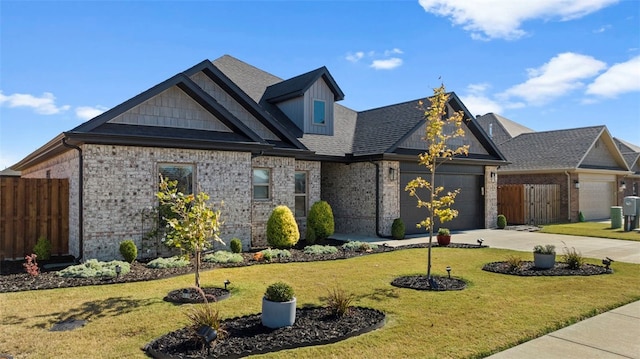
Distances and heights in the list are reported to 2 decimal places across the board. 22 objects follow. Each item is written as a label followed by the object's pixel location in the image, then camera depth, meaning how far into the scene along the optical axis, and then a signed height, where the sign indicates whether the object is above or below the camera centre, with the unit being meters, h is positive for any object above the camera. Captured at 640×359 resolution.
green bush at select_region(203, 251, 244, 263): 11.35 -1.97
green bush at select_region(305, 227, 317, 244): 15.20 -1.84
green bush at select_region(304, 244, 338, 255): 13.02 -2.02
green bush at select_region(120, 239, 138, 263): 10.85 -1.69
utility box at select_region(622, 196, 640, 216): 19.84 -1.01
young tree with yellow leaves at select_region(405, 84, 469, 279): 9.20 +1.03
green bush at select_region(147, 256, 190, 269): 10.52 -1.97
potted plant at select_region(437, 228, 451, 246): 14.74 -1.85
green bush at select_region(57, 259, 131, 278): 9.49 -1.94
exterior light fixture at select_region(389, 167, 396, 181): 17.42 +0.44
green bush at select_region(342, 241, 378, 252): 13.64 -2.00
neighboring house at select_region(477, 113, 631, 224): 25.31 +0.84
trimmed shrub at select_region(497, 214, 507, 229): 20.91 -1.84
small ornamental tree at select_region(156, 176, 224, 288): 7.46 -0.72
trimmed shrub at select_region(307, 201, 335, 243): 15.56 -1.32
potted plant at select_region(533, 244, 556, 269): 10.36 -1.78
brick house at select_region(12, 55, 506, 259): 11.38 +0.89
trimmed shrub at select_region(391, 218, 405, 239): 16.66 -1.75
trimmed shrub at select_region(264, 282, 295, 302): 6.12 -1.57
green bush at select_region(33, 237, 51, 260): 11.27 -1.71
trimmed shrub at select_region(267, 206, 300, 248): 13.59 -1.45
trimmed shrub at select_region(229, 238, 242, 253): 12.79 -1.85
